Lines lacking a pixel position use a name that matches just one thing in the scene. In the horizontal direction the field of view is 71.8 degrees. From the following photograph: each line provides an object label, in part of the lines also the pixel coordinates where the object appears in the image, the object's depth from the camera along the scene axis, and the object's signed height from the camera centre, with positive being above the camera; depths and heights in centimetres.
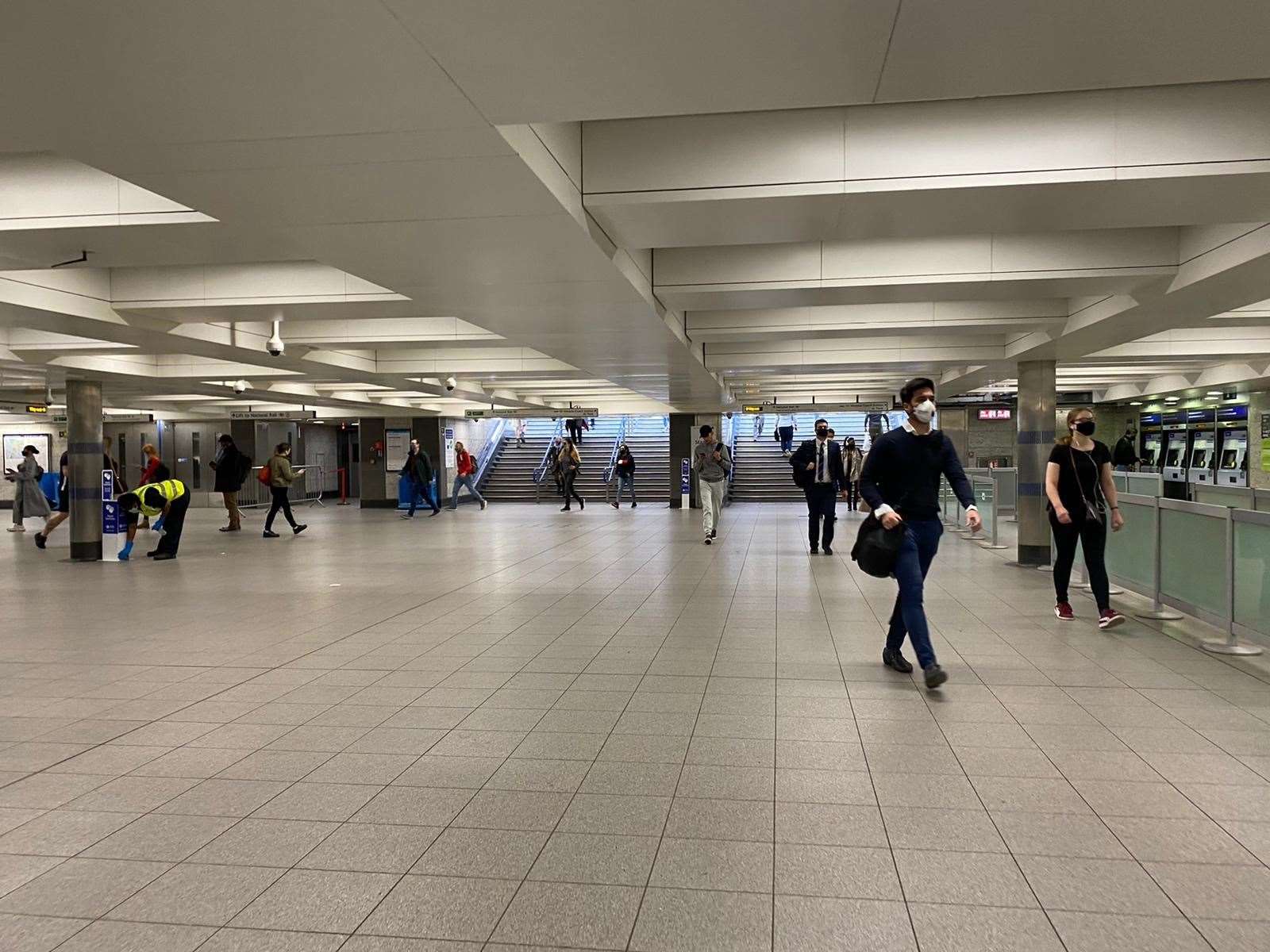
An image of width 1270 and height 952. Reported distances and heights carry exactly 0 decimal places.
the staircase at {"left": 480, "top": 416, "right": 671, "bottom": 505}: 3033 -44
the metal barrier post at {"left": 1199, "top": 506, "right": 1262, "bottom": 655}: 629 -121
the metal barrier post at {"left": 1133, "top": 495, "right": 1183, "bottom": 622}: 764 -136
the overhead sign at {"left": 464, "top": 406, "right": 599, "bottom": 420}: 2447 +105
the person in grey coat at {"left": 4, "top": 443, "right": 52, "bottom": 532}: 1636 -69
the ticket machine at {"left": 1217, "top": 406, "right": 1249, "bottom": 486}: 2084 -5
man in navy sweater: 538 -24
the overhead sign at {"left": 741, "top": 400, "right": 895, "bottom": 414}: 2302 +111
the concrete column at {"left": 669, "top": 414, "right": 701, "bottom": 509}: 2503 +15
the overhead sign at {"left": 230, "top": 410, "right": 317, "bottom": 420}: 2496 +108
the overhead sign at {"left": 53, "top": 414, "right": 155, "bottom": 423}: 2664 +108
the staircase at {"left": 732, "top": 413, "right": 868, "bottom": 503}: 2958 -46
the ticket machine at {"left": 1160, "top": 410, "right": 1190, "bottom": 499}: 2373 -11
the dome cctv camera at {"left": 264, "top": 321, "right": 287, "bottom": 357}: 1030 +126
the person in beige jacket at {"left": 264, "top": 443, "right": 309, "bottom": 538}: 1644 -54
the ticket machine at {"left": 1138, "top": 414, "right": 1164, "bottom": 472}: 2517 +0
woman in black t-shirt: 704 -41
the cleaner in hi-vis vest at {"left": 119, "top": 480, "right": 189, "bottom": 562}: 1182 -72
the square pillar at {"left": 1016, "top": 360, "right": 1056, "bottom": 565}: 1163 +6
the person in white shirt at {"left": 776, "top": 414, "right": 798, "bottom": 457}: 2614 +33
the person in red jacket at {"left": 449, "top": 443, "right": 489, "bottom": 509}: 2311 -43
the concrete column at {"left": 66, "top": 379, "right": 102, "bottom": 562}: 1280 -25
